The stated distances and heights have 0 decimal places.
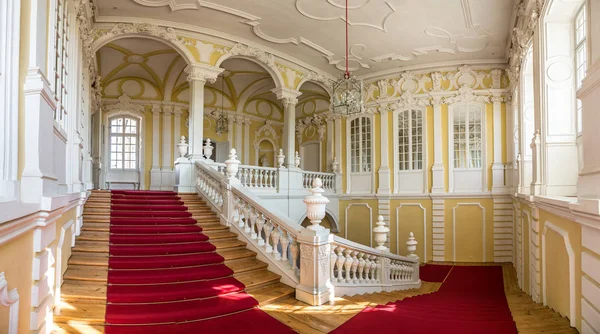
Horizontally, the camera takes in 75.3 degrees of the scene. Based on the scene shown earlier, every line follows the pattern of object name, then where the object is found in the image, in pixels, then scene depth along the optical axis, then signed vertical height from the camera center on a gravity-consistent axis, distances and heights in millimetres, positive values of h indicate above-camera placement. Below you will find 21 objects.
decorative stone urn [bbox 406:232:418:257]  9405 -1648
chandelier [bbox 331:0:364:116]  6449 +1357
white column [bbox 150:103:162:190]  13120 +923
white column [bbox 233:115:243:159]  15152 +1717
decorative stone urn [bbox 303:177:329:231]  5001 -364
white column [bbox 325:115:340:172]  13742 +1247
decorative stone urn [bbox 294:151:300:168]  11288 +465
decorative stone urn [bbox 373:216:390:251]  7727 -1144
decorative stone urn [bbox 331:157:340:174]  13273 +380
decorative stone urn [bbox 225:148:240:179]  7328 +189
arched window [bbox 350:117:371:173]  13078 +1080
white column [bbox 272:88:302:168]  11445 +1734
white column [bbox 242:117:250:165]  15344 +1467
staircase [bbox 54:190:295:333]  3842 -1224
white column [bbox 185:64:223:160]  9391 +1841
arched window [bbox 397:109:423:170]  12320 +1237
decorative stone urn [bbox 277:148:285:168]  10367 +482
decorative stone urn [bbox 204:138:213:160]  9234 +668
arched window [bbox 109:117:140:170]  13289 +1106
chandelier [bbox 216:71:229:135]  13664 +2055
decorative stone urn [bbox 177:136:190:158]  8992 +696
